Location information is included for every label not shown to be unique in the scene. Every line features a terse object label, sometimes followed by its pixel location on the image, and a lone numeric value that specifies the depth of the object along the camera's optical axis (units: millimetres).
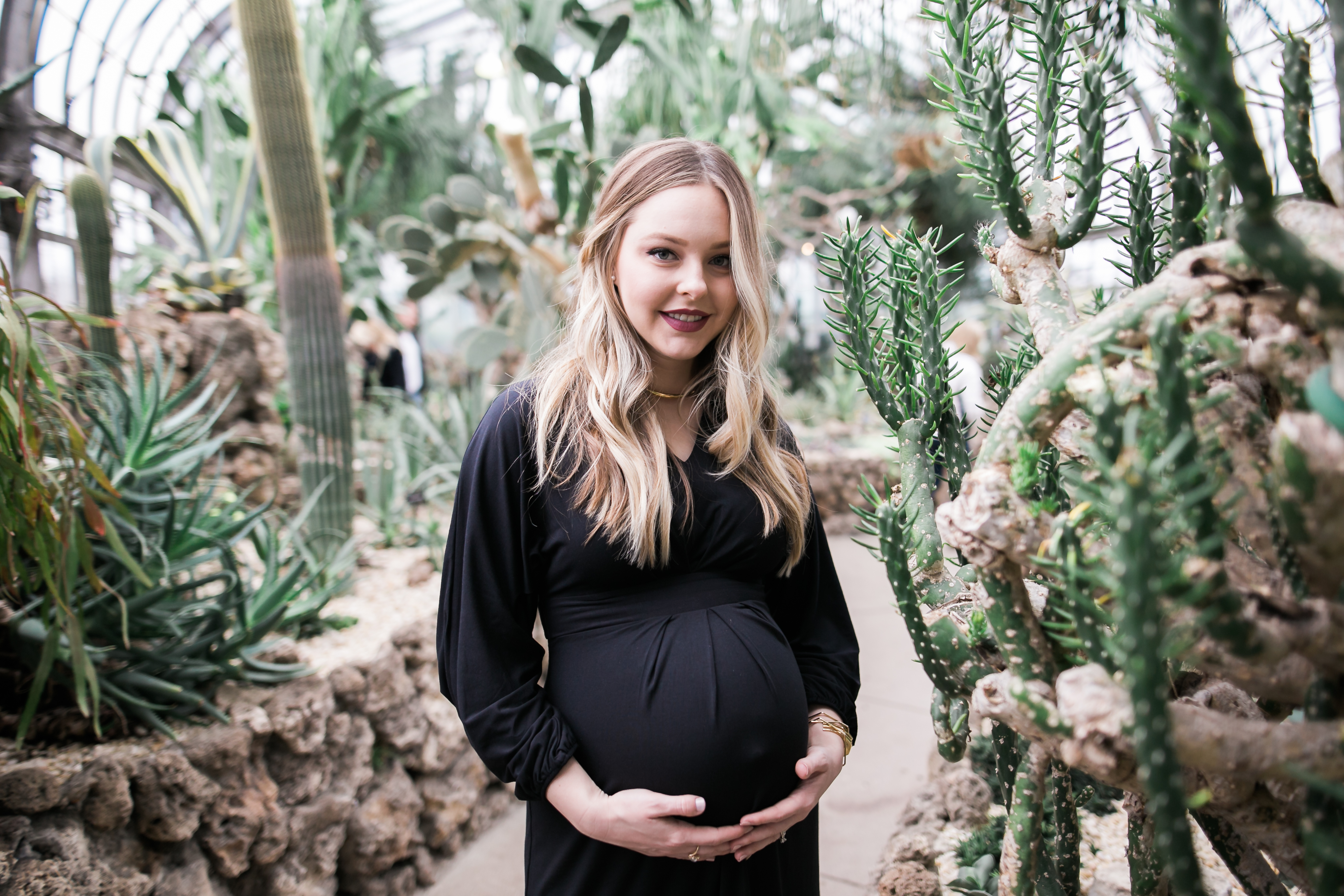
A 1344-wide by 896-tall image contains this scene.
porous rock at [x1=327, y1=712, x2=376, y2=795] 2389
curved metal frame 4914
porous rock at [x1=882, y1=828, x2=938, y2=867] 1747
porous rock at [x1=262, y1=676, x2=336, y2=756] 2166
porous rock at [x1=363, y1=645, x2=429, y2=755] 2576
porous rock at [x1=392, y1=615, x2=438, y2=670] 2805
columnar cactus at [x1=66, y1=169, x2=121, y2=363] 2572
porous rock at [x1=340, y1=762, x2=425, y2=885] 2406
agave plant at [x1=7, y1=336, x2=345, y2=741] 1636
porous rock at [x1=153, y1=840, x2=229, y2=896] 1840
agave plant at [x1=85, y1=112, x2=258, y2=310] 4031
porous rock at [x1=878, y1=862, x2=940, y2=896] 1504
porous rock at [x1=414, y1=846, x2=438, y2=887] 2600
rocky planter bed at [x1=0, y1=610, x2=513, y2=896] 1616
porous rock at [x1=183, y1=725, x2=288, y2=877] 1948
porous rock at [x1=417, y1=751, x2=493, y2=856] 2721
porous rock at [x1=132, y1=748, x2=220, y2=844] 1793
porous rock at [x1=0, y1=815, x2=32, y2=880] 1463
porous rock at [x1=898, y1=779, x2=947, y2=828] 1982
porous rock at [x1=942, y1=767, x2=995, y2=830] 1931
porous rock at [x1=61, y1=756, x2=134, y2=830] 1675
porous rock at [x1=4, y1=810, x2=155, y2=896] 1488
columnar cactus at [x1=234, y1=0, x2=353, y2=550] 2938
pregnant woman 1088
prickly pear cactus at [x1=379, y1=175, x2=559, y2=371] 4551
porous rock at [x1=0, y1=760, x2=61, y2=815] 1535
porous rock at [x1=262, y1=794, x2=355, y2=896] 2160
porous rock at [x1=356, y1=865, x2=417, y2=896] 2414
